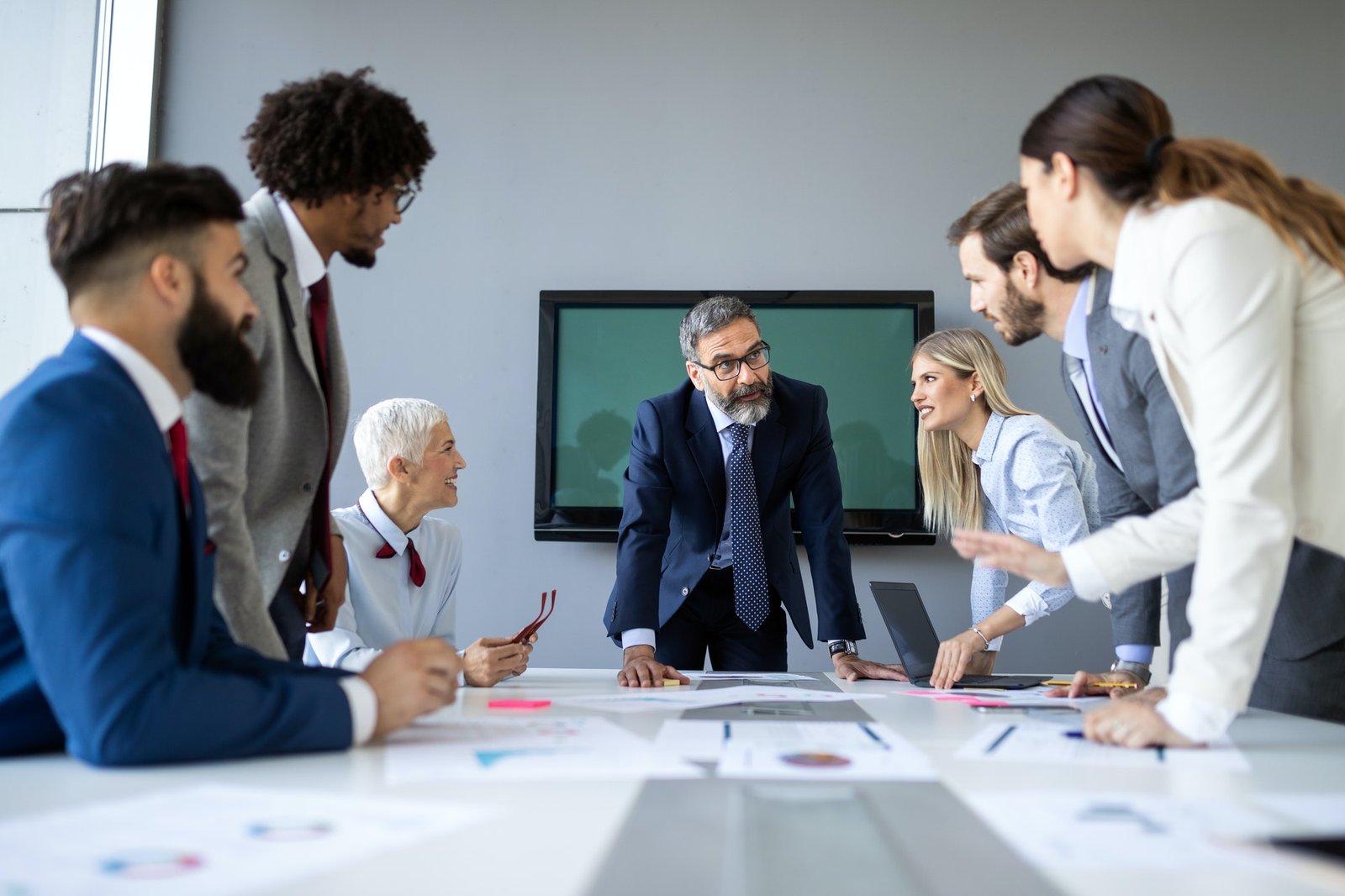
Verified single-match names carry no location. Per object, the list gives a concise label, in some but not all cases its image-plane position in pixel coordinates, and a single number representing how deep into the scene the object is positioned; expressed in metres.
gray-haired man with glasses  2.53
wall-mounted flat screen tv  3.66
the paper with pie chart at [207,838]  0.63
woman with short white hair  2.39
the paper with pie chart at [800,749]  0.99
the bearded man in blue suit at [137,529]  0.91
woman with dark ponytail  1.09
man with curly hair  1.51
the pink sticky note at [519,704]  1.52
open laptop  2.03
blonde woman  2.37
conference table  0.65
